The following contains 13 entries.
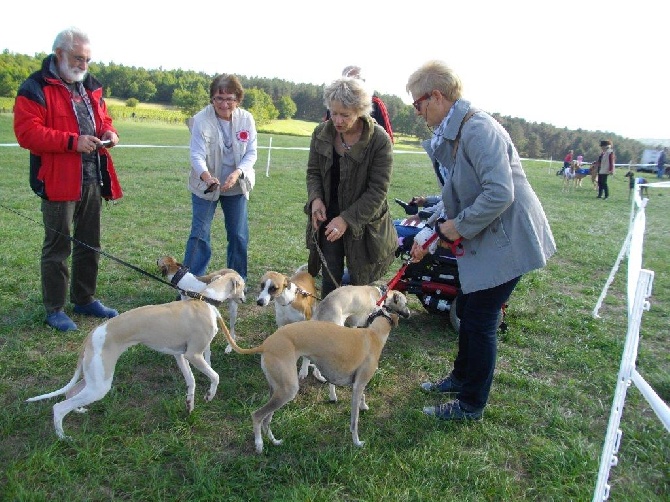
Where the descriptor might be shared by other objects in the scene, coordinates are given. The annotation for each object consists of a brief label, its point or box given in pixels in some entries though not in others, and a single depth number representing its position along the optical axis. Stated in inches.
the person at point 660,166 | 958.4
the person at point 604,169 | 697.6
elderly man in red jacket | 155.7
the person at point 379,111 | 185.0
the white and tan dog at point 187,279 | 160.9
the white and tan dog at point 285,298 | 160.9
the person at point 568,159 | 1177.4
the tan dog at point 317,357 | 119.3
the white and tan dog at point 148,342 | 119.6
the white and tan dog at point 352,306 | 153.0
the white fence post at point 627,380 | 79.1
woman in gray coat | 107.8
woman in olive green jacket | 140.0
